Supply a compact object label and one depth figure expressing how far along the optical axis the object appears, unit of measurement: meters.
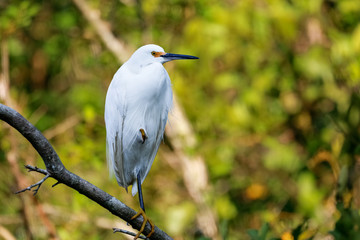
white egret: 12.65
